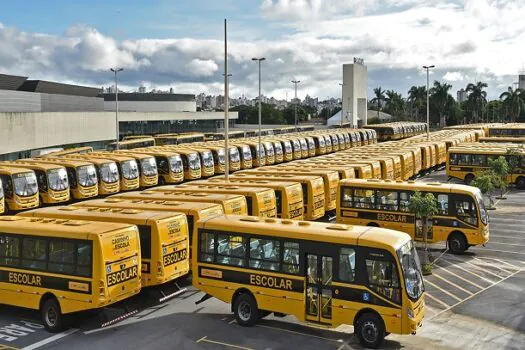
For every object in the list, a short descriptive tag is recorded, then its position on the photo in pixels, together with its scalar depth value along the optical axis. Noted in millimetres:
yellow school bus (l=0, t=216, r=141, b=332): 16078
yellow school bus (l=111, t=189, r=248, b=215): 22189
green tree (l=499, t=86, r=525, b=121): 130500
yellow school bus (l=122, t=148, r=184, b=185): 43094
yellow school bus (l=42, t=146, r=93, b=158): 47988
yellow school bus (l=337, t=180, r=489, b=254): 26141
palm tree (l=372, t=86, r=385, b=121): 146250
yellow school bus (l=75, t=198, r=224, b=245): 20109
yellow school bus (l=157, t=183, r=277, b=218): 24438
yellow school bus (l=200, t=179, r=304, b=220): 26719
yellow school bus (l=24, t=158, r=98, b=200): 35438
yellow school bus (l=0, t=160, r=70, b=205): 33594
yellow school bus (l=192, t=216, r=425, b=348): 15188
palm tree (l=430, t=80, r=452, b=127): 128750
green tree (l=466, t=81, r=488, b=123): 132875
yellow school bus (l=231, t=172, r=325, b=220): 29031
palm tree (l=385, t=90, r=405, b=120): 154500
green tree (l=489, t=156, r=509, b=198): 39862
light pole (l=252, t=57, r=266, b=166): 50331
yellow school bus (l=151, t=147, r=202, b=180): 44969
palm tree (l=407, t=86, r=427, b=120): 140362
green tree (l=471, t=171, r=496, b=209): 35000
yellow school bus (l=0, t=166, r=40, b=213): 31375
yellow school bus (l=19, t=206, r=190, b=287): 17953
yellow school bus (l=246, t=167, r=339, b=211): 31062
